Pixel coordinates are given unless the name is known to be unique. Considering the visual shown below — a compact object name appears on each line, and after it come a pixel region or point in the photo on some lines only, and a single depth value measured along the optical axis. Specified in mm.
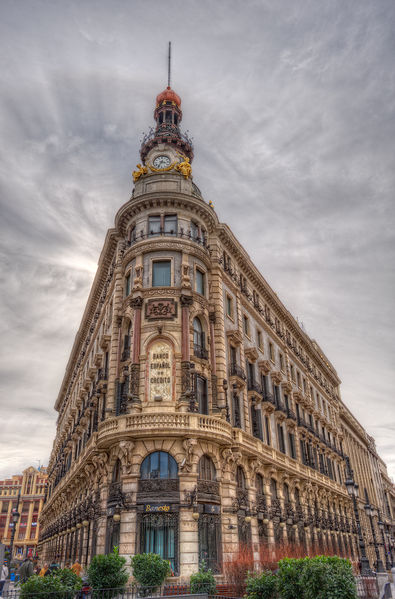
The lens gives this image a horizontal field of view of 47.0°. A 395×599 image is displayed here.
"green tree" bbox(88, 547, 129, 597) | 19203
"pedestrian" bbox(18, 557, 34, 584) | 18328
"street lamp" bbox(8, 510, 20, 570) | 45984
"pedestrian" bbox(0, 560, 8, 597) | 22550
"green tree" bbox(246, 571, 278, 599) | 14305
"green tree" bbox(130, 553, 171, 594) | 20250
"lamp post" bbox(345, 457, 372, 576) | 25312
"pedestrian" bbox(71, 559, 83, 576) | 27047
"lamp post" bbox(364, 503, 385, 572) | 35475
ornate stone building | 24594
